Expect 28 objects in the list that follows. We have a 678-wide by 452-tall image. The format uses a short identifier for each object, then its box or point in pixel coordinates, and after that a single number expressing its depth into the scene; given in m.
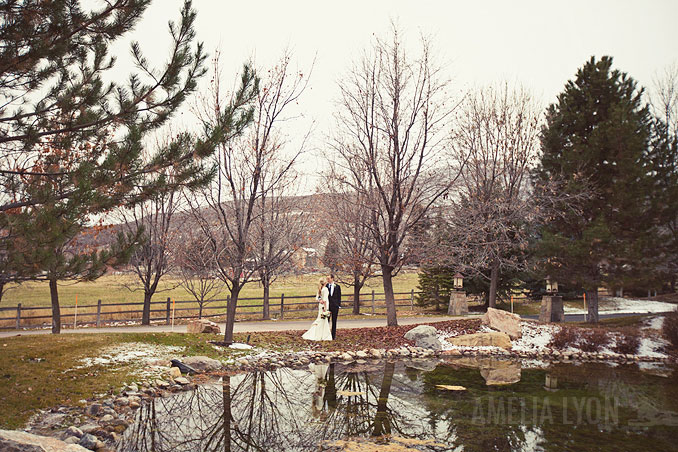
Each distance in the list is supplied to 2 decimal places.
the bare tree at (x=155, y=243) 18.97
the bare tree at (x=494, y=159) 17.55
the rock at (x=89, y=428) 6.43
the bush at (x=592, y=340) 14.31
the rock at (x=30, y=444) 4.77
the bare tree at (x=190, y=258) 20.03
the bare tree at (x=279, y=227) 17.47
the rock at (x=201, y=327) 14.26
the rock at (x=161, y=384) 9.00
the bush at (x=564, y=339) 14.53
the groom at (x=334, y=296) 13.87
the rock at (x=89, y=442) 5.89
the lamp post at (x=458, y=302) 24.08
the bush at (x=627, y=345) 14.28
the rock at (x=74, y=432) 6.16
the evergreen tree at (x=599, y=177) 16.67
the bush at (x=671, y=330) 14.05
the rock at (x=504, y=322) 15.47
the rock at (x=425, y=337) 13.91
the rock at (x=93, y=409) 7.13
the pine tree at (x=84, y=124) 6.02
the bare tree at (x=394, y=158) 15.34
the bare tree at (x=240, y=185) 12.34
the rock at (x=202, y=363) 10.45
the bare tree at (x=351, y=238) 16.09
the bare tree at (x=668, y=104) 23.41
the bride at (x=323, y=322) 13.98
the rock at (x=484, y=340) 14.48
